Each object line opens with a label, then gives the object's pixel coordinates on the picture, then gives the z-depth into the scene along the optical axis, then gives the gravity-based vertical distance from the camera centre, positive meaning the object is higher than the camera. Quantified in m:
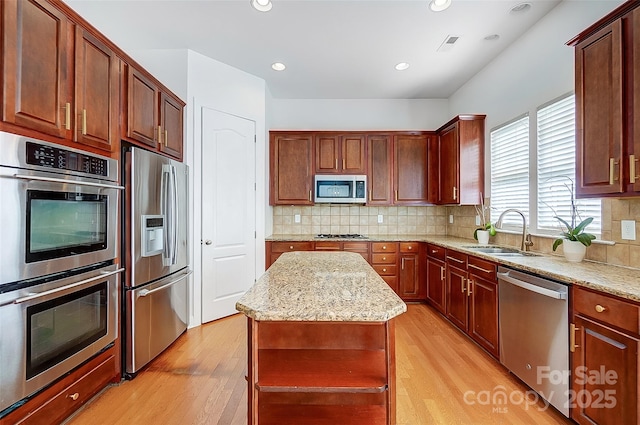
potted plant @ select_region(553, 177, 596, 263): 2.06 -0.19
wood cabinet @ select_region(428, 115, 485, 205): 3.62 +0.67
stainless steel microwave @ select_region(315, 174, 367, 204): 4.27 +0.37
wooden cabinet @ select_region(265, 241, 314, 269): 3.98 -0.43
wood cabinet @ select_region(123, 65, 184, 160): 2.29 +0.84
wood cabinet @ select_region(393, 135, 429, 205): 4.32 +0.61
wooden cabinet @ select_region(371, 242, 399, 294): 4.04 -0.62
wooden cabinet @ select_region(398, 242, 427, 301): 4.05 -0.76
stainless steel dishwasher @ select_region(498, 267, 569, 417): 1.77 -0.77
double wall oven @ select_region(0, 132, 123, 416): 1.41 -0.26
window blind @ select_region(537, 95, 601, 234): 2.31 +0.39
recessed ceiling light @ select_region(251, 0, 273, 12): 2.43 +1.69
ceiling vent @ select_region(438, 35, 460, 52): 2.92 +1.69
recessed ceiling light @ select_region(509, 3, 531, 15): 2.46 +1.69
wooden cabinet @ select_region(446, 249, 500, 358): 2.48 -0.77
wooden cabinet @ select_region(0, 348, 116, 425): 1.49 -1.00
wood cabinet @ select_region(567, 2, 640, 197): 1.60 +0.62
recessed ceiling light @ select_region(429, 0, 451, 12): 2.38 +1.65
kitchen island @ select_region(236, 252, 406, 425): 1.10 -0.62
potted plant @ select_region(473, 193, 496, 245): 3.28 -0.14
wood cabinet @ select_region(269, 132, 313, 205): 4.30 +0.64
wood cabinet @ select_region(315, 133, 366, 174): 4.31 +0.85
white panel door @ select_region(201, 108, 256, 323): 3.37 +0.04
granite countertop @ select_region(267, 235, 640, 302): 1.48 -0.35
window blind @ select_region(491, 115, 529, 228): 2.98 +0.47
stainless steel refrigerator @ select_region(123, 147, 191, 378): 2.22 -0.33
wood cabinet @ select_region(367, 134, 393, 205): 4.32 +0.61
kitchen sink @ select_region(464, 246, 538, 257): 2.65 -0.35
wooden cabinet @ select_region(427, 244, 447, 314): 3.51 -0.77
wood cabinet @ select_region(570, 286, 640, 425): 1.39 -0.72
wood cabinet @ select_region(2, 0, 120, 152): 1.44 +0.75
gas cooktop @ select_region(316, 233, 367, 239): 4.19 -0.31
